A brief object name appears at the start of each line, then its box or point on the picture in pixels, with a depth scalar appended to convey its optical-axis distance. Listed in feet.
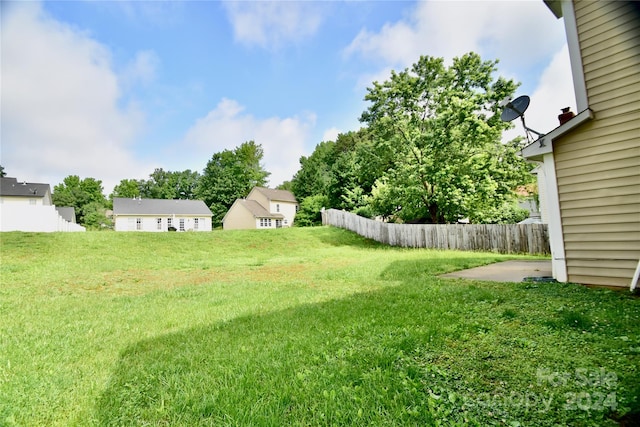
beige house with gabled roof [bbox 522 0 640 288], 13.91
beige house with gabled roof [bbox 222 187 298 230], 109.50
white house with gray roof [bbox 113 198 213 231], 103.04
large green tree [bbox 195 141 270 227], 142.61
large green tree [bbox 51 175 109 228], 134.28
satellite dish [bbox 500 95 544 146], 16.78
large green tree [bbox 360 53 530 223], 44.62
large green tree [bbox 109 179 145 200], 193.36
